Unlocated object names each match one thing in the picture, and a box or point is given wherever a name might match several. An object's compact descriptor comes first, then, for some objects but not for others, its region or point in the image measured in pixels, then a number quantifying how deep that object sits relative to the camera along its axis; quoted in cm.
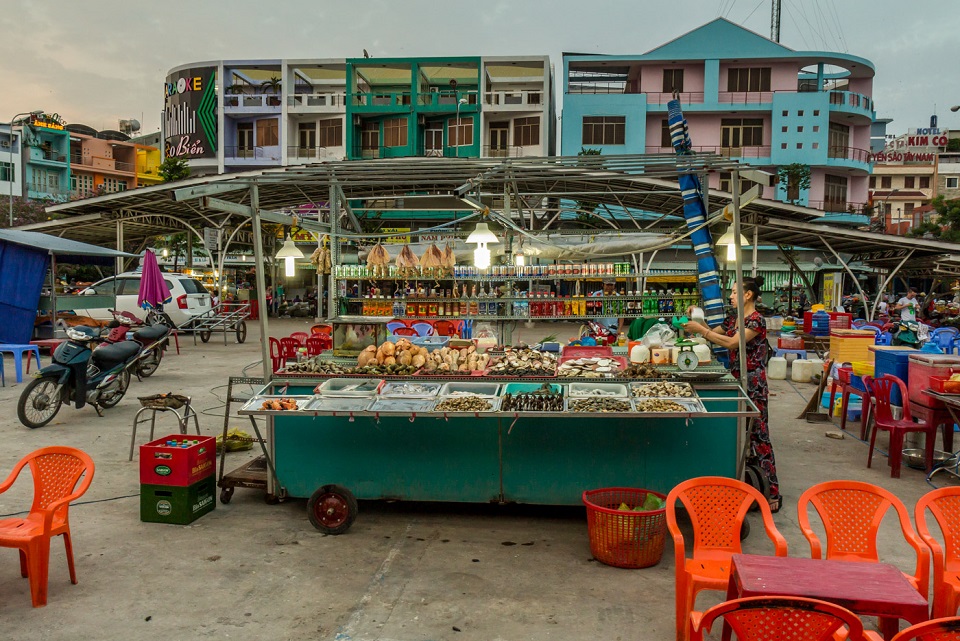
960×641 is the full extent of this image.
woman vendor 586
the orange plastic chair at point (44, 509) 397
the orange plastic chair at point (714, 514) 374
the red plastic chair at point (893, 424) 689
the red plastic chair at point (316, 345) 1090
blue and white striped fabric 665
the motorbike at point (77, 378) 855
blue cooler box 795
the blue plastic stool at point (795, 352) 1459
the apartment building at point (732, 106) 3241
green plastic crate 533
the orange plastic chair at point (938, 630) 225
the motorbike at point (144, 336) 1054
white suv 1828
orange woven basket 452
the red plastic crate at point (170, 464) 526
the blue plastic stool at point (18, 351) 1145
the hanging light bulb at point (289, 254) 970
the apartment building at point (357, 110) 3372
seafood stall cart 520
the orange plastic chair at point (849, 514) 372
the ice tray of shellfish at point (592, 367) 578
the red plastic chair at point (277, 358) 1108
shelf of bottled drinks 1027
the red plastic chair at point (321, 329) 1209
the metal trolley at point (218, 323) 1825
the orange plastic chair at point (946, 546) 337
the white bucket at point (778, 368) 1362
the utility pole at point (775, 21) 4100
